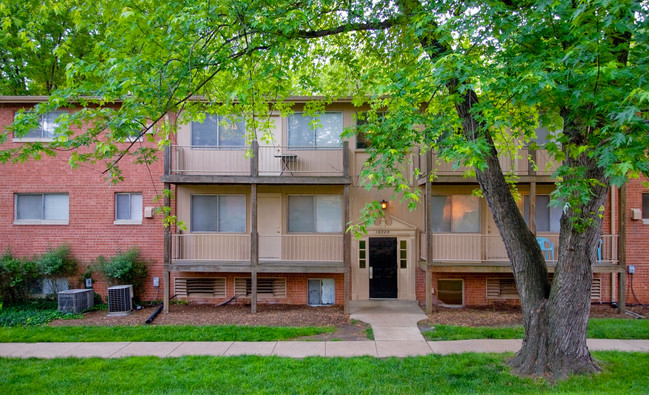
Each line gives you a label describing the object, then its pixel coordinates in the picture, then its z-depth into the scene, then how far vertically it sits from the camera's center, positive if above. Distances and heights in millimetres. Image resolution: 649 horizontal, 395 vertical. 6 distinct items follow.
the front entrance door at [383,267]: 11484 -1600
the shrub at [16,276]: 10914 -1756
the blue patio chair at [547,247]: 10837 -971
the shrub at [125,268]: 10938 -1545
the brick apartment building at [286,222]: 11211 -257
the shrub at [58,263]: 11000 -1377
